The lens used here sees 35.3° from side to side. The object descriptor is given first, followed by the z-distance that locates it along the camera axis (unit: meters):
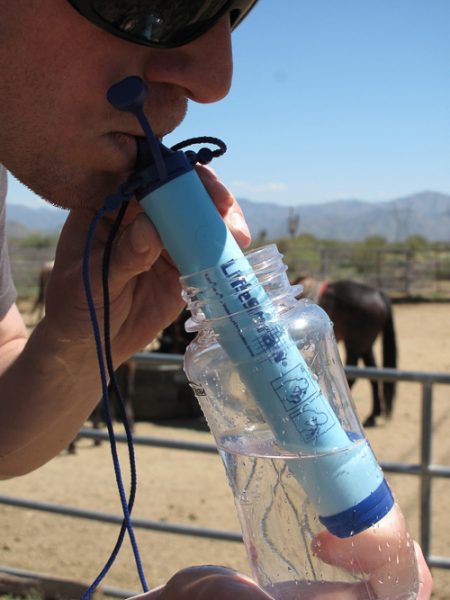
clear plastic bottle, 0.80
